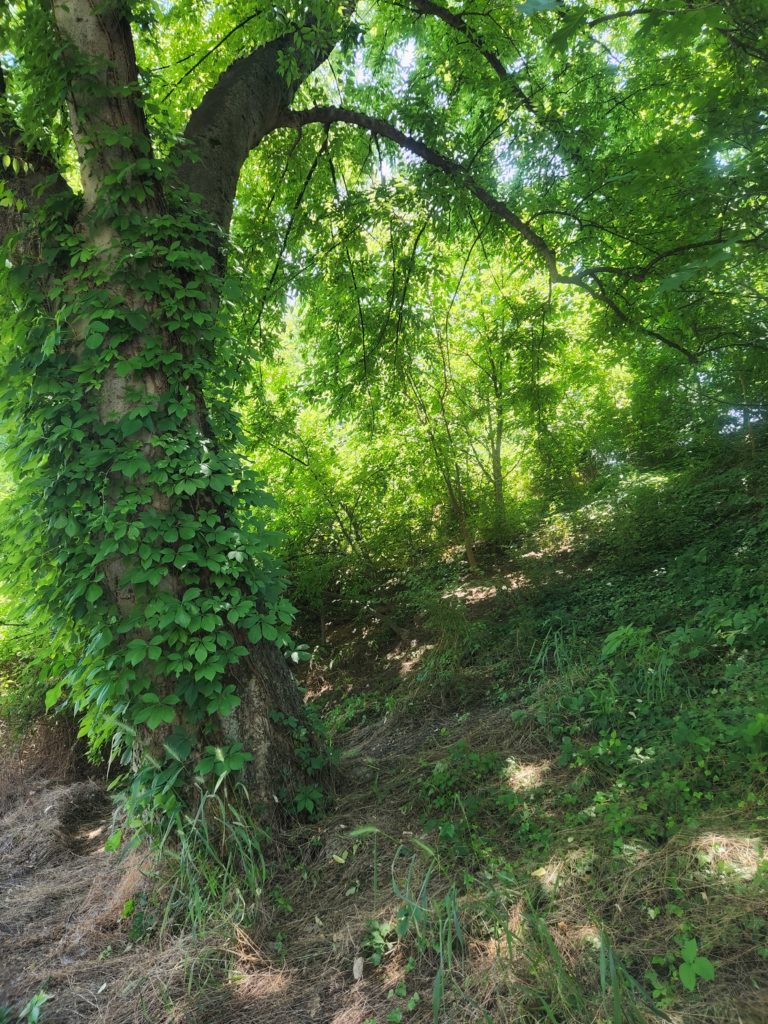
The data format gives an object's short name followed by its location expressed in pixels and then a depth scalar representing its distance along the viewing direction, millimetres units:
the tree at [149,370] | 2828
